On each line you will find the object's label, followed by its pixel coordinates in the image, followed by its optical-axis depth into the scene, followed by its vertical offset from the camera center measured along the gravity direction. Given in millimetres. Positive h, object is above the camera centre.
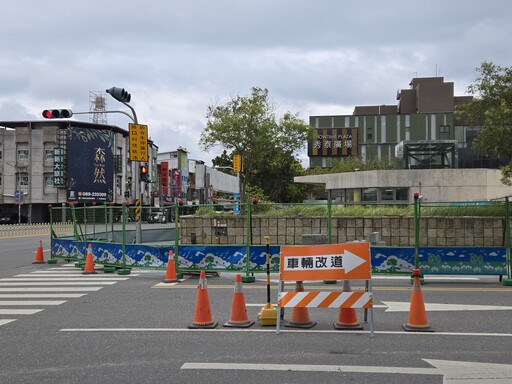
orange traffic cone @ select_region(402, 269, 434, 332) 8070 -1541
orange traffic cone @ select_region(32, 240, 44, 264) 19567 -1750
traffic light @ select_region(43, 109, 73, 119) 20312 +3450
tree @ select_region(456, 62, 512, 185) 17422 +3218
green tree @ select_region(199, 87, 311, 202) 40312 +5639
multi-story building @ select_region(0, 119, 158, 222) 65438 +5035
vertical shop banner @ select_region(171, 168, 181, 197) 82938 +4175
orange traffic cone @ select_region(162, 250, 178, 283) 13977 -1639
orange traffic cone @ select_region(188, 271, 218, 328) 8367 -1572
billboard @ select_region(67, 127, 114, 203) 65688 +5157
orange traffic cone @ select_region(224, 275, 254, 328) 8366 -1596
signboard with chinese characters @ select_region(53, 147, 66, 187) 64375 +4567
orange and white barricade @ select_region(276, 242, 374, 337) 7805 -902
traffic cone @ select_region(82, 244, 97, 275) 16047 -1645
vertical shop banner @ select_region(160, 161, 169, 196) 73438 +5854
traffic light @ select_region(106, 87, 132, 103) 19547 +4015
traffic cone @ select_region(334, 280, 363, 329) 8188 -1651
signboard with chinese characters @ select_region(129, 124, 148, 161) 20781 +2465
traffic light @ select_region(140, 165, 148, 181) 21750 +1318
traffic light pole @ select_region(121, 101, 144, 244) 16756 -546
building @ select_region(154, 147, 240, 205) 83562 +5047
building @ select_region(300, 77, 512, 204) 36344 +8798
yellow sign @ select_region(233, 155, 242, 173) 32947 +2678
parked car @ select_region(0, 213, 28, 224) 65106 -1340
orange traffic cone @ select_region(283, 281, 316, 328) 8344 -1665
